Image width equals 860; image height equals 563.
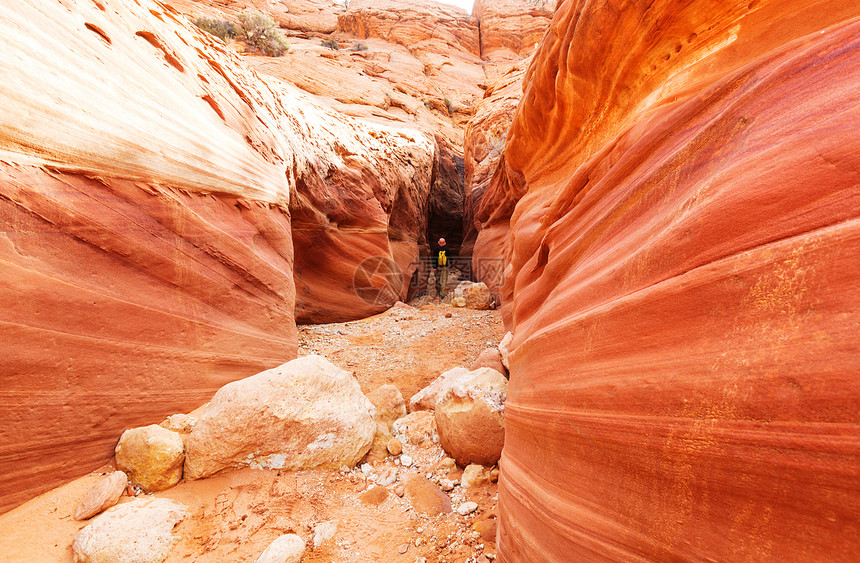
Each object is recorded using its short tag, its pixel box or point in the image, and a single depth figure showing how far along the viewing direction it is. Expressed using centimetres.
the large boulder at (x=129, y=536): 151
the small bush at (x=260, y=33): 1052
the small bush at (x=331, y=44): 1527
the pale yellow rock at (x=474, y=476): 218
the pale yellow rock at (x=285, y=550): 158
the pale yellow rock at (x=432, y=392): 300
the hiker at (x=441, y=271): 1082
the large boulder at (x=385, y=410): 260
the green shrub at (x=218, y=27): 1016
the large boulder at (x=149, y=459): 197
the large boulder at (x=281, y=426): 210
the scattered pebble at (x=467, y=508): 195
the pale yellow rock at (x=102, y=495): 173
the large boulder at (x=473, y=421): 227
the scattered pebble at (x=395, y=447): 249
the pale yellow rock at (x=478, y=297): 775
